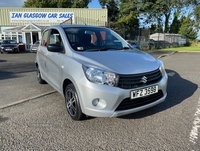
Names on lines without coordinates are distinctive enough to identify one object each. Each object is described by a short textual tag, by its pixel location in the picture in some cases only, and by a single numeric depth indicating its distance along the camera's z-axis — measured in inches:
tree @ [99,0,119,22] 1763.0
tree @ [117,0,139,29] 1390.0
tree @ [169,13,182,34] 1763.0
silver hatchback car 107.1
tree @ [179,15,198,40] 1712.6
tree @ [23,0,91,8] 1616.3
